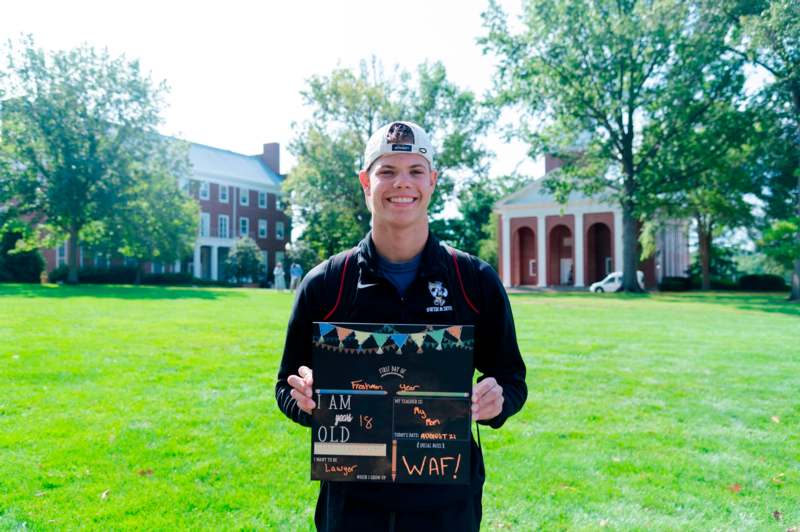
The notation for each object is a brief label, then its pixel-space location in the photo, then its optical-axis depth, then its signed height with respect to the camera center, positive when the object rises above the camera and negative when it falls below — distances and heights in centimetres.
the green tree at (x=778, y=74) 2856 +1022
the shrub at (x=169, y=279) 5184 +2
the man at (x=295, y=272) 3384 +39
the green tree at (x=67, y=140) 3641 +813
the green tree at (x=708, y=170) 3275 +587
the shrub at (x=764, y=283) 5088 -27
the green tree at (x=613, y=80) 3309 +1100
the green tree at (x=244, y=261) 5572 +160
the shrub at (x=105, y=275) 4847 +34
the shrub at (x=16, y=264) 4091 +100
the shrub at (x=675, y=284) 5059 -36
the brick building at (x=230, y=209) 6394 +755
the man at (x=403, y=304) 247 -10
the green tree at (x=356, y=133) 4850 +1170
